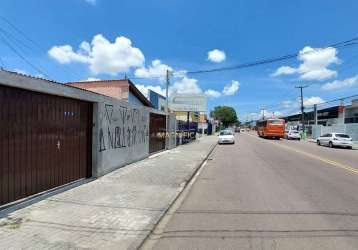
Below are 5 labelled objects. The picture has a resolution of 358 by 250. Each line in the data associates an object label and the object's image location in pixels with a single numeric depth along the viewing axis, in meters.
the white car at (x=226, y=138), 37.28
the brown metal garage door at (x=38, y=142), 7.09
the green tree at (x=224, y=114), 139.25
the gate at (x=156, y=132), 20.45
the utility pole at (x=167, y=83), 30.62
